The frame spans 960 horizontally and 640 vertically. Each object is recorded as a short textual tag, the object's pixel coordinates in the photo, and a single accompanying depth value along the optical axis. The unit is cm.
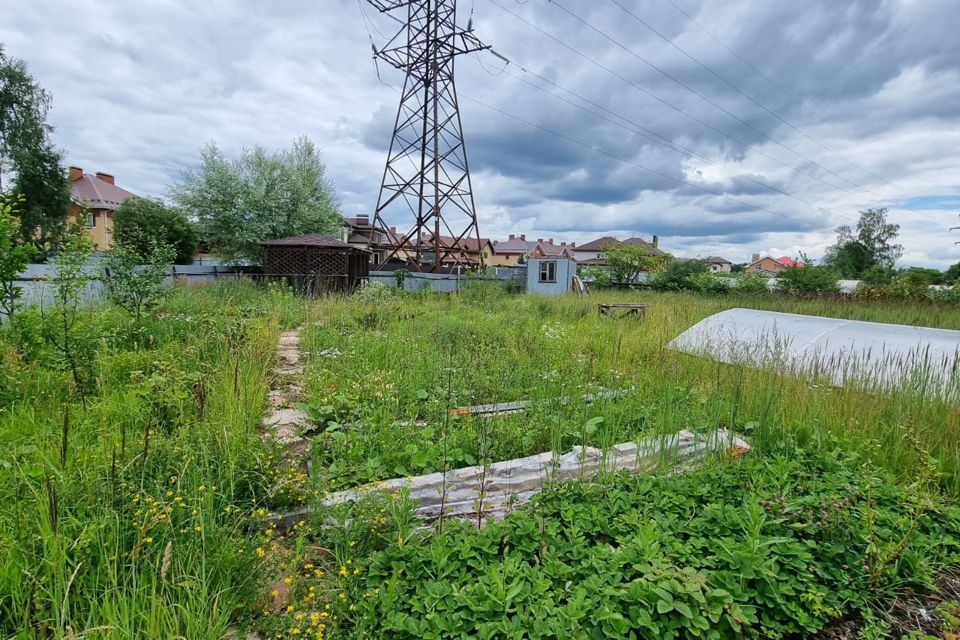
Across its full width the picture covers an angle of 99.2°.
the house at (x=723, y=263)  7074
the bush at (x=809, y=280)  1595
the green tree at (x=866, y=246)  3516
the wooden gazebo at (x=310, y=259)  1304
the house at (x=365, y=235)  1795
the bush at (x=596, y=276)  1889
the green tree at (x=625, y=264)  1952
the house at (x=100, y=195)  2719
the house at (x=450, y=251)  1784
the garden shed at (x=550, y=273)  1619
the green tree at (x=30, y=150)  1617
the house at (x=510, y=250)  6231
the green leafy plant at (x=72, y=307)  298
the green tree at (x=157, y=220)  2288
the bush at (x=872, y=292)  1087
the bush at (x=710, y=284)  1594
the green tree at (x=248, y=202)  1809
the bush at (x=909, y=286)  1090
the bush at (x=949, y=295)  1000
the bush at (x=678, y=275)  1734
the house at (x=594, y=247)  5797
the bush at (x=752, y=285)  1518
